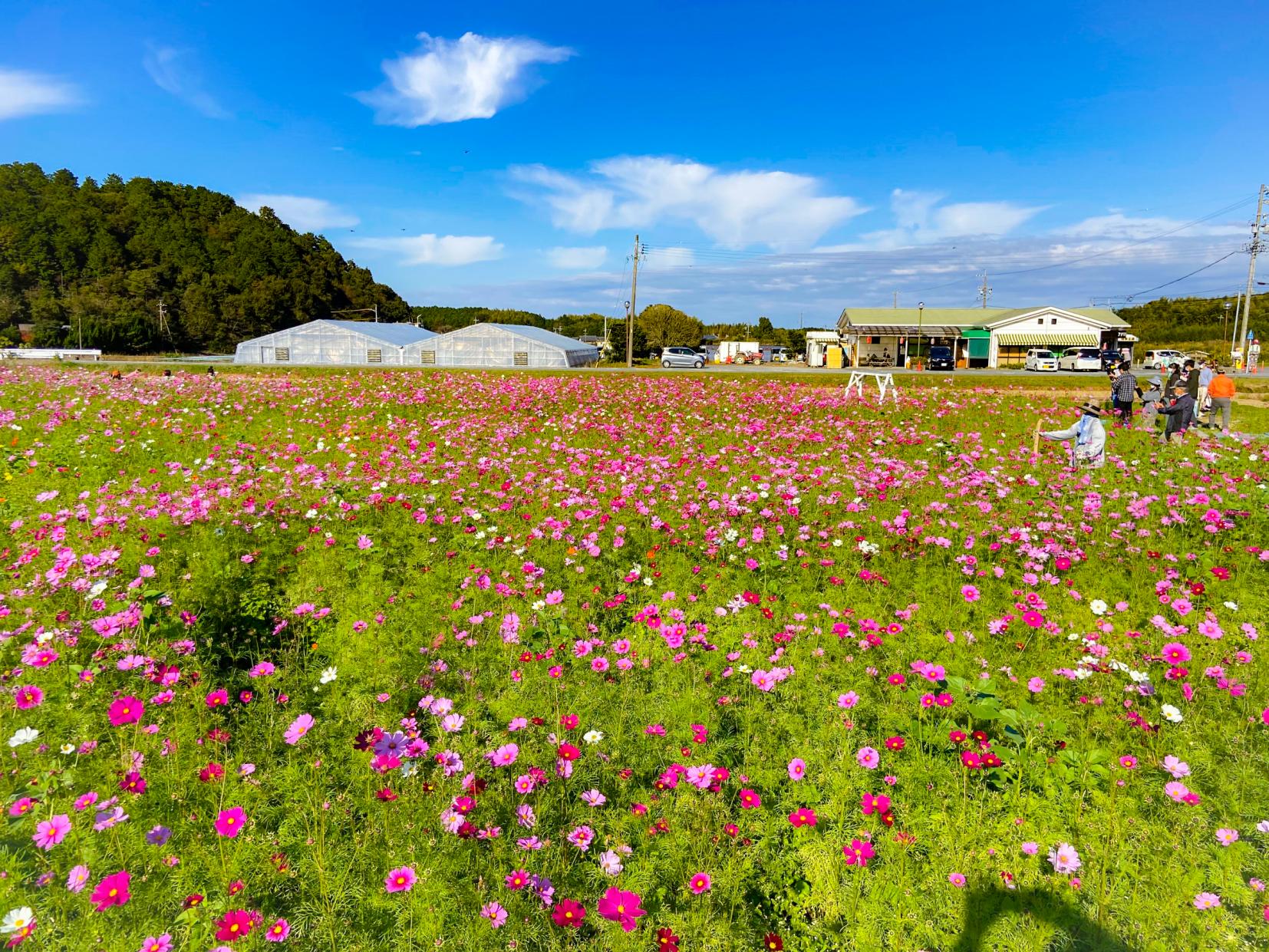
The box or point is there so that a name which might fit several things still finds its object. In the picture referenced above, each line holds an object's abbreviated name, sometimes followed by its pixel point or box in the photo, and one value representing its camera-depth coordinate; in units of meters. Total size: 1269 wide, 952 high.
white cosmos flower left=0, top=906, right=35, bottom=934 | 1.96
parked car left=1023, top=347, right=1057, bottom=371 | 45.09
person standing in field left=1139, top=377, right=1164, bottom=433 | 13.06
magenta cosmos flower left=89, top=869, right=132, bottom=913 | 1.96
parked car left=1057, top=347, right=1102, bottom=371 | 44.62
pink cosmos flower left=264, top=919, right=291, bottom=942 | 2.09
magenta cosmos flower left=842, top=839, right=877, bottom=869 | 2.52
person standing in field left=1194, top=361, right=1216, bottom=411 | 15.20
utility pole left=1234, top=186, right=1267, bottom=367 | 41.31
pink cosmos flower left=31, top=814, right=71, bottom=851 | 2.22
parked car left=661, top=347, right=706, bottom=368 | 49.84
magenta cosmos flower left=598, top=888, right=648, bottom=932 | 2.09
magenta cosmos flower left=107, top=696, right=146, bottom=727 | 2.65
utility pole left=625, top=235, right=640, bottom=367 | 47.04
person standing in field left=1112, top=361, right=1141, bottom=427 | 13.10
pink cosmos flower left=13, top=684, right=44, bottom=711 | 2.93
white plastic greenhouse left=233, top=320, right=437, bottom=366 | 51.69
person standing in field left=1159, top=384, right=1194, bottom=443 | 10.83
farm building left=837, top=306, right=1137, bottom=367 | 51.69
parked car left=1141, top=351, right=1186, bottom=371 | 41.06
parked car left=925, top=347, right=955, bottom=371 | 45.19
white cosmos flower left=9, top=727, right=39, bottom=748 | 2.69
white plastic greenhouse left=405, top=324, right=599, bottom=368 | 50.16
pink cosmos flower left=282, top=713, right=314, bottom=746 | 2.79
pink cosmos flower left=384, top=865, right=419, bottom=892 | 2.26
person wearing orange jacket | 12.21
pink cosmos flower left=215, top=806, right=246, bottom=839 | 2.32
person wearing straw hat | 8.70
